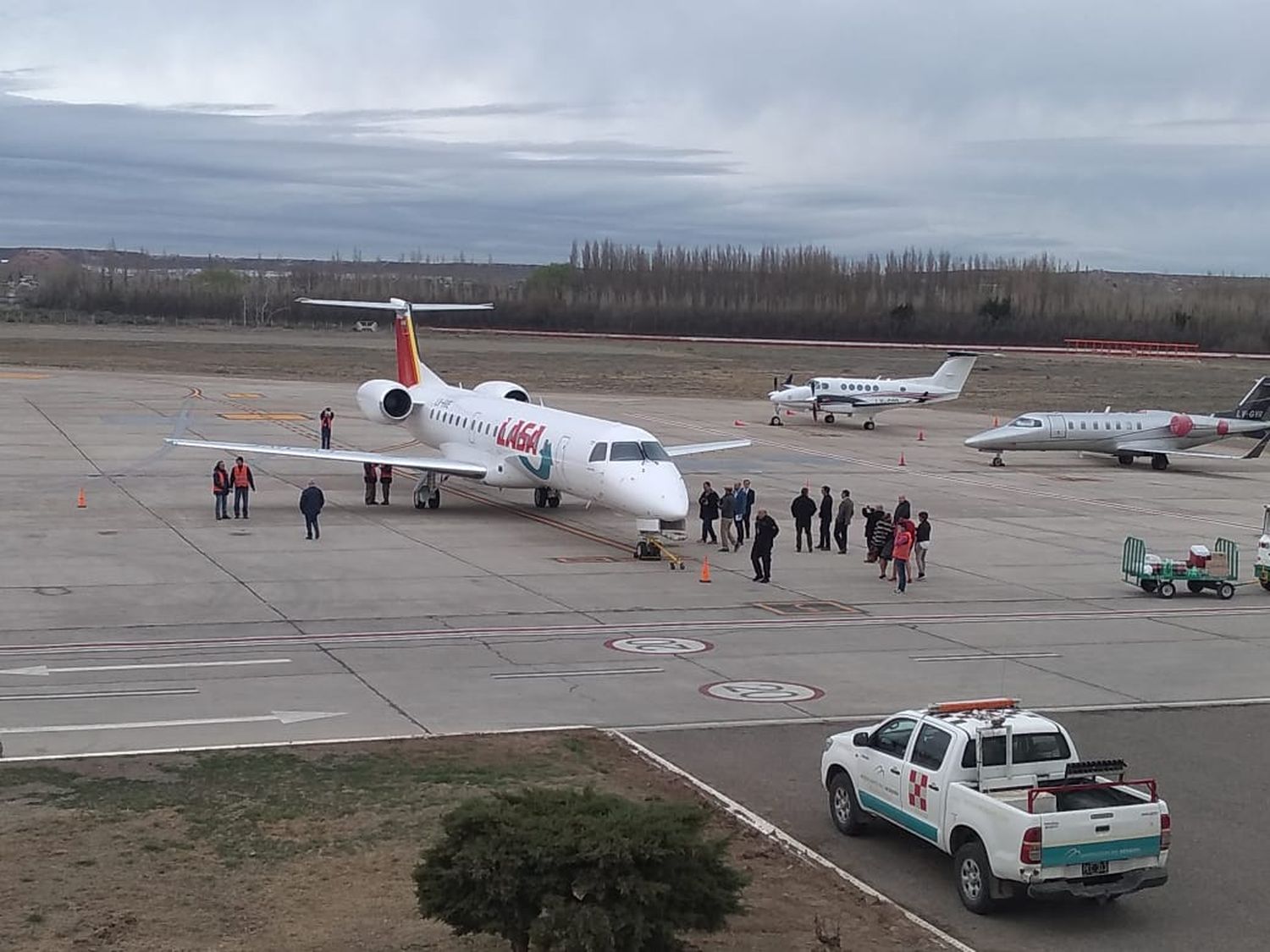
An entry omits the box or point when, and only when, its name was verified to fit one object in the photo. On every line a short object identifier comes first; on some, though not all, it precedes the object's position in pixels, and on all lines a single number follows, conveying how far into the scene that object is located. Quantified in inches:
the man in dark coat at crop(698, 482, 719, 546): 1408.7
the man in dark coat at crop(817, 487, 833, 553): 1419.8
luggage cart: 1205.7
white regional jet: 1322.6
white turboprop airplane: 2805.1
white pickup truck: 503.2
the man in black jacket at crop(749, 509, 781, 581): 1216.2
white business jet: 2231.8
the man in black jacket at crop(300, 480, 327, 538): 1378.0
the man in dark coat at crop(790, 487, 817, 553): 1398.9
